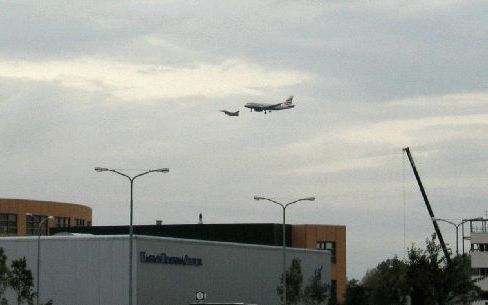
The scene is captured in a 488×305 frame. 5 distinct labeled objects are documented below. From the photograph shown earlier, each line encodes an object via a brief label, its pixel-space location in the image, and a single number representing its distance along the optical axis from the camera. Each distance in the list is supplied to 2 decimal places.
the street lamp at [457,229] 122.65
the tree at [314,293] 119.36
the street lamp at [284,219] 97.38
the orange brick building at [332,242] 157.25
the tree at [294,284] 115.25
